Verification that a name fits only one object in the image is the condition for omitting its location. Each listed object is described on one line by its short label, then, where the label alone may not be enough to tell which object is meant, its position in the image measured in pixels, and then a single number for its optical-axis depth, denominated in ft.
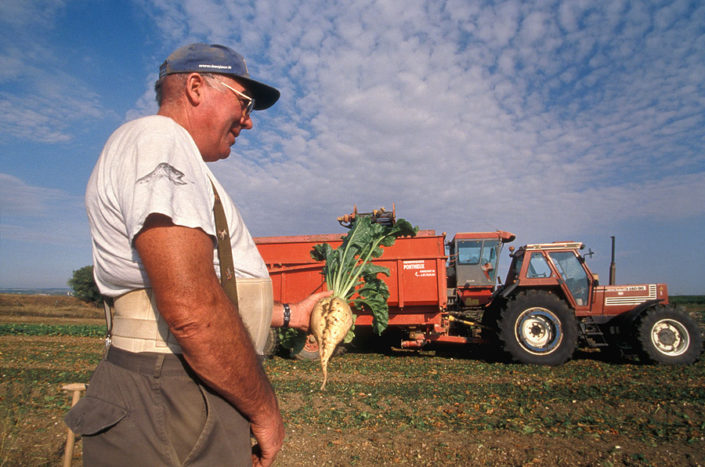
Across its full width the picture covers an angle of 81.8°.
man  3.75
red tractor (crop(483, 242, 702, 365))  30.78
